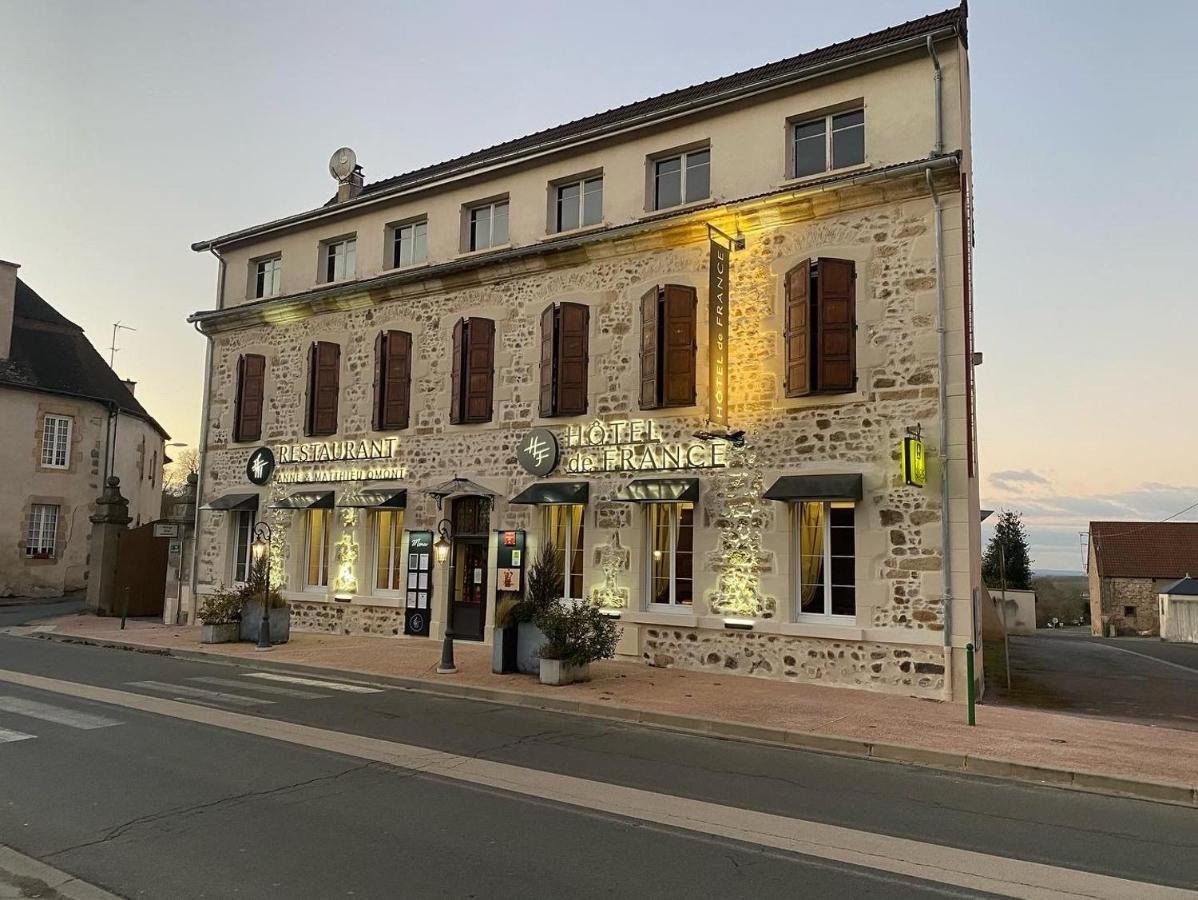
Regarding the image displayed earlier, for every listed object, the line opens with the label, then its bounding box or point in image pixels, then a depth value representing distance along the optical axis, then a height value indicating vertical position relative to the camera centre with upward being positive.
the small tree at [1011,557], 47.91 -1.06
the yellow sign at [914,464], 10.89 +0.99
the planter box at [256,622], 15.55 -1.83
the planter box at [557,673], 11.37 -1.96
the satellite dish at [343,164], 20.02 +8.83
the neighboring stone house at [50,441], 28.05 +2.92
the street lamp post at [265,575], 14.75 -0.95
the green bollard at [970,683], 8.79 -1.54
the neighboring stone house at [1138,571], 45.69 -1.60
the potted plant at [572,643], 11.43 -1.56
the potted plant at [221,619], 15.39 -1.77
